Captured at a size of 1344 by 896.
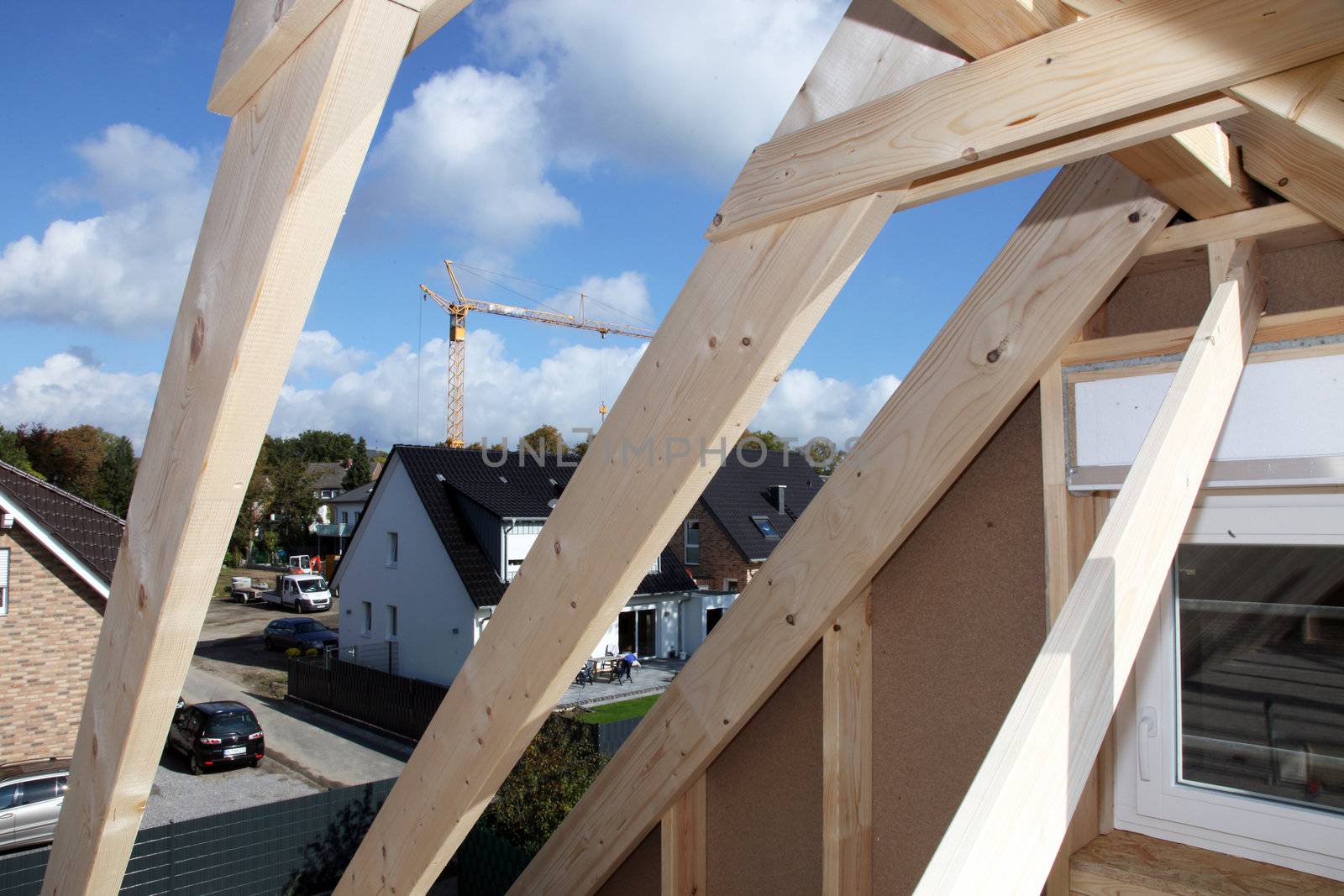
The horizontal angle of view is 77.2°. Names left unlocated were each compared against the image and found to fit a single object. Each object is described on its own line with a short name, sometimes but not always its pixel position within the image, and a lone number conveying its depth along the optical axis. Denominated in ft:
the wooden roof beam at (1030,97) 2.99
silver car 27.14
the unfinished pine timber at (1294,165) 4.28
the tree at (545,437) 98.58
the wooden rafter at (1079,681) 2.49
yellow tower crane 164.45
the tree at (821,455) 76.18
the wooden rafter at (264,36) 2.94
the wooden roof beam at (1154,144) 3.30
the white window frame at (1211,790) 5.99
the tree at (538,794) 22.63
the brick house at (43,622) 33.91
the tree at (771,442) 81.97
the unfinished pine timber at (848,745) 7.86
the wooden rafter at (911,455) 5.79
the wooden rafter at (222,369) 2.94
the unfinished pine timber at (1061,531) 6.54
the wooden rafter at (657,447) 3.68
